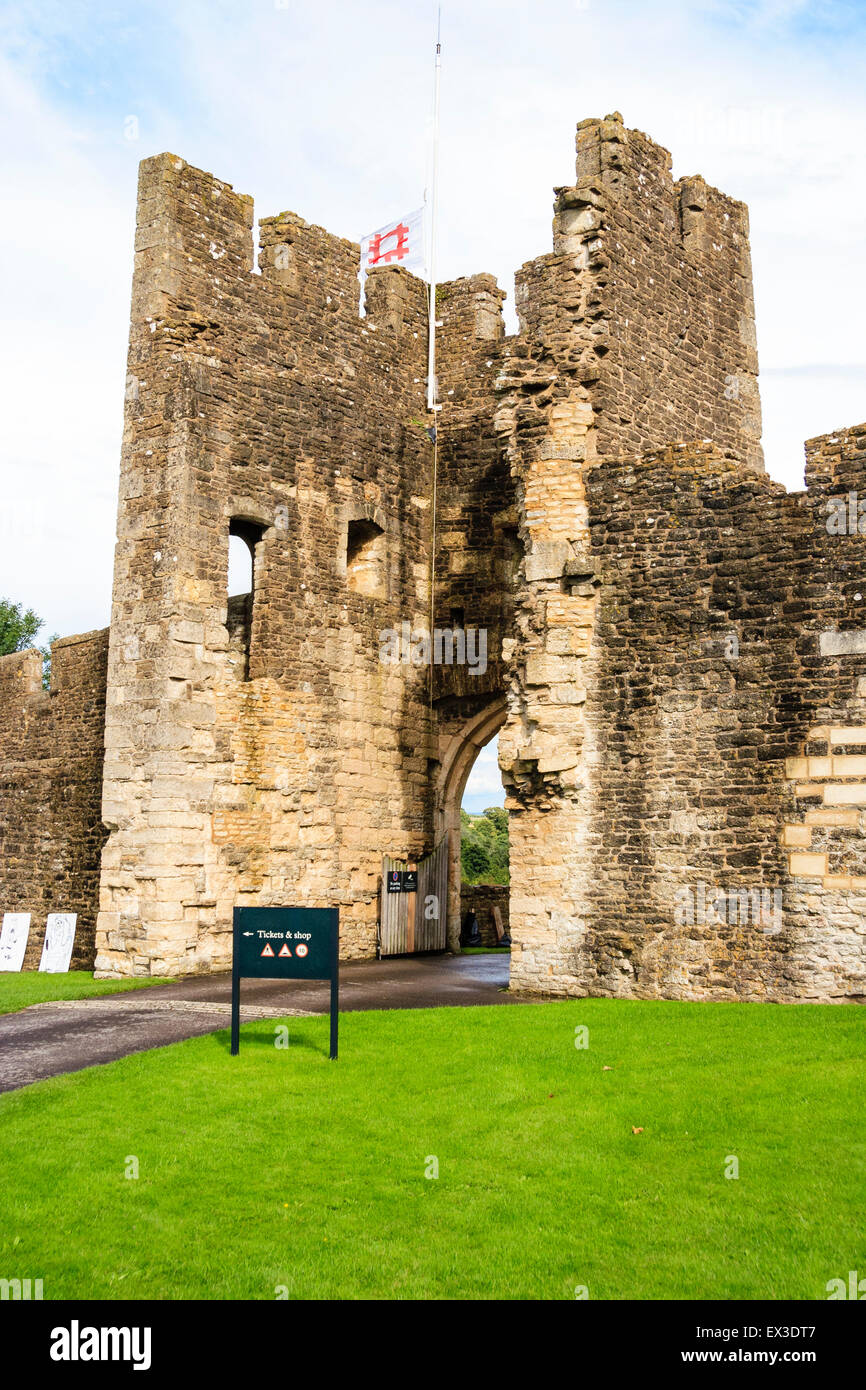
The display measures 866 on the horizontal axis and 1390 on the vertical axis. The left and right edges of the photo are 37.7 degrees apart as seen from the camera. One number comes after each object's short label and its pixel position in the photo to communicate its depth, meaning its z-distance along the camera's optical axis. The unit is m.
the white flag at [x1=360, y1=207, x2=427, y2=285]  21.23
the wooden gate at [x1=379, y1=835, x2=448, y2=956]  17.97
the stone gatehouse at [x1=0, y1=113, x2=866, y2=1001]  11.95
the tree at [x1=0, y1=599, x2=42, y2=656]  33.97
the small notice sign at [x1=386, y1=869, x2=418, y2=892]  18.08
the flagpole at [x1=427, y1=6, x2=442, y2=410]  19.73
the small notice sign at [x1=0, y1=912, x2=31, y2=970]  18.36
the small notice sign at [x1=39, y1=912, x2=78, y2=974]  17.36
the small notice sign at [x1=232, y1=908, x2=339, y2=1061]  9.22
